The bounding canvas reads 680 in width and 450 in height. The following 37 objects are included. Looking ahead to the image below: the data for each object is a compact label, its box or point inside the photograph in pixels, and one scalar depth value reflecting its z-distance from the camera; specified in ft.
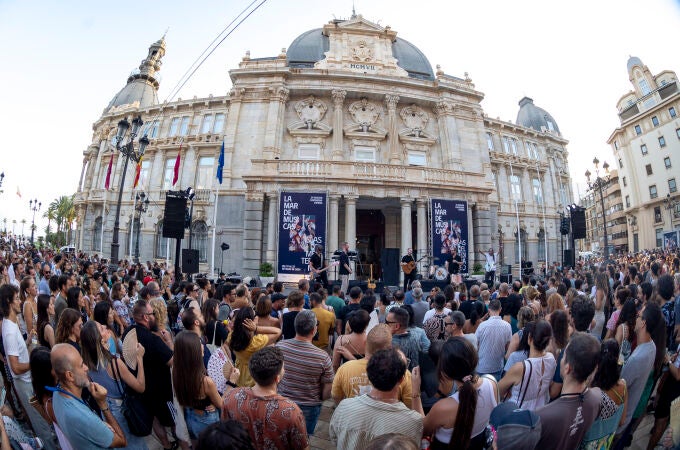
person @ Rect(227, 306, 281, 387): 12.38
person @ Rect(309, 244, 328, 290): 47.14
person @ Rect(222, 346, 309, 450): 7.70
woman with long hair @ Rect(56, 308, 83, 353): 12.68
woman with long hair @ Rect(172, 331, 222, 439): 9.61
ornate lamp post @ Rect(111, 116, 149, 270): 50.18
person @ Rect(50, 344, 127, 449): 8.30
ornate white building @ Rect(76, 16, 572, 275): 69.67
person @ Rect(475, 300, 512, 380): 15.62
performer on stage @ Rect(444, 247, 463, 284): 57.00
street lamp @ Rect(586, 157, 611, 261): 70.59
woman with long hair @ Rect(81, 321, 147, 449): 10.73
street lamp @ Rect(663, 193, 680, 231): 69.66
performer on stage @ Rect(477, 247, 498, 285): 63.43
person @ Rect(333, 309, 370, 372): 13.46
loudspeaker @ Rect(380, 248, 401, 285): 57.31
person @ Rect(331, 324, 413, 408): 9.95
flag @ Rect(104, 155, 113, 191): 91.91
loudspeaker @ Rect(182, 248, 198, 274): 46.16
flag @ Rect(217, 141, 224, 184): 73.15
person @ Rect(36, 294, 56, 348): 14.92
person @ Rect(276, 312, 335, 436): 11.53
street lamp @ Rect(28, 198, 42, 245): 142.61
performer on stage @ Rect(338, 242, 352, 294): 49.01
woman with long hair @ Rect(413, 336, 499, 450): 7.47
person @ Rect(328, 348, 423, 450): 7.41
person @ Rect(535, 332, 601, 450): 7.53
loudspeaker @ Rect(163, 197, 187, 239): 42.65
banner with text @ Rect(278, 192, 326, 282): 64.59
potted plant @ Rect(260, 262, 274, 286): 64.13
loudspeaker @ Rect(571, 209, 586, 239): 61.05
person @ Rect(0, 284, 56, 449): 11.87
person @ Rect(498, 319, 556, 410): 10.34
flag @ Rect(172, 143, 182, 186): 80.73
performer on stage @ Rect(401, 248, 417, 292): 49.50
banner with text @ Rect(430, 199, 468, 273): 69.67
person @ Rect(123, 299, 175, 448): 12.19
